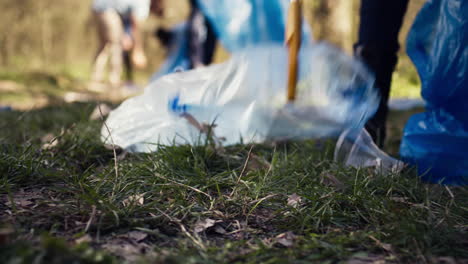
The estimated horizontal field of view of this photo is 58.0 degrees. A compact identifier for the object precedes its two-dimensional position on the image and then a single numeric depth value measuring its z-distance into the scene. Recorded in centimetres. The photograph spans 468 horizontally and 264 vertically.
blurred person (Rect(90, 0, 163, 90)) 454
